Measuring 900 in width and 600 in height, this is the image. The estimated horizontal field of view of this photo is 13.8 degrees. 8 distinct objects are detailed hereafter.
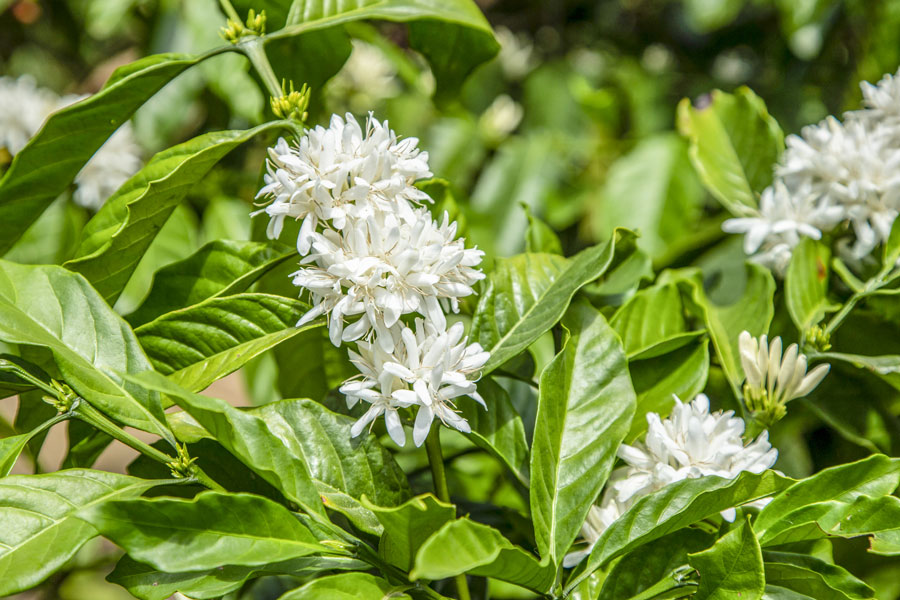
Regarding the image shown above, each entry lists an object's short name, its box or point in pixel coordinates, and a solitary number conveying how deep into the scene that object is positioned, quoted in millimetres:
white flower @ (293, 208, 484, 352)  1167
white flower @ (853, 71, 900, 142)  1286
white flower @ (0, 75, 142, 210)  1534
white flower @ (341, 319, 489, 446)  1169
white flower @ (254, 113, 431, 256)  1174
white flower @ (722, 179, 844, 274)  1276
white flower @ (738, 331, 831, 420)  1220
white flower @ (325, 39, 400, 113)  2294
